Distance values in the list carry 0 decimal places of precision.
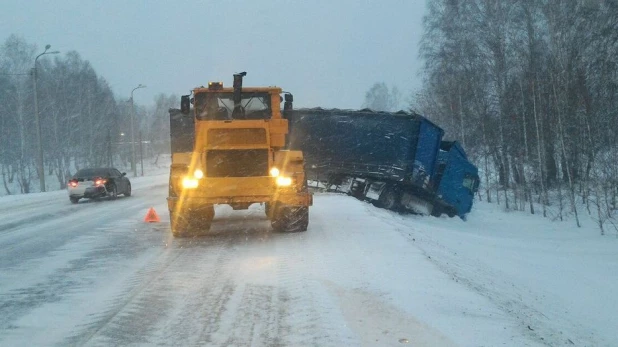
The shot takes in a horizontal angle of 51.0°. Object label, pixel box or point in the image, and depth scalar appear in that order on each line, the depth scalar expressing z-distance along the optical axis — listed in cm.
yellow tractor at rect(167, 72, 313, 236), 1195
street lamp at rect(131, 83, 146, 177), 5438
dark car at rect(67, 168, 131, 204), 2598
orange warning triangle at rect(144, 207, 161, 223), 1602
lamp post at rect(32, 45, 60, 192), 3528
